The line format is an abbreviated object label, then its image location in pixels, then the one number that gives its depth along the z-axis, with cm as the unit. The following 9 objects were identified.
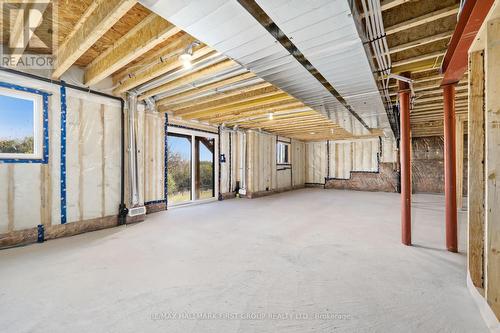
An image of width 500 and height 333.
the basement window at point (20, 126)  270
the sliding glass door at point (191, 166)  554
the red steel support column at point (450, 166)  255
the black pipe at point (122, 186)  374
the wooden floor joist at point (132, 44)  205
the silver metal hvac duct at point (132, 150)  383
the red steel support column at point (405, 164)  278
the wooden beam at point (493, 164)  138
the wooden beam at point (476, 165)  173
